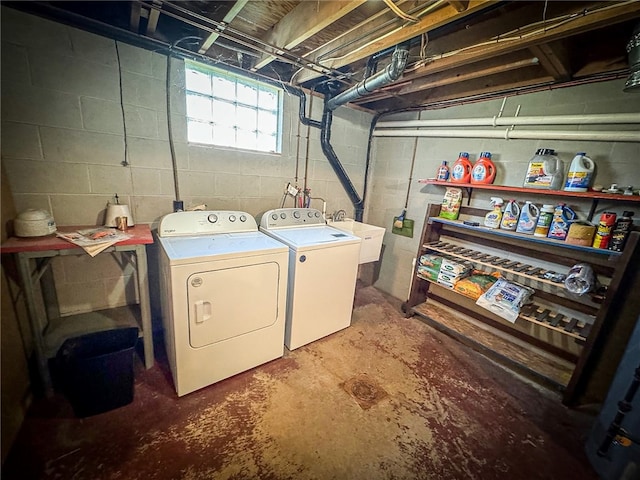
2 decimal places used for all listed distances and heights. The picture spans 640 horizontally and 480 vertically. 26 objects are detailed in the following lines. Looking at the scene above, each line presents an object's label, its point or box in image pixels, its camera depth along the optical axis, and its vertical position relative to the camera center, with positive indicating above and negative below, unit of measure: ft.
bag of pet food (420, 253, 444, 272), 8.18 -2.39
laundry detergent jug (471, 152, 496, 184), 7.25 +0.61
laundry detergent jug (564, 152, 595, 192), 5.58 +0.58
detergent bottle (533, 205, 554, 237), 6.10 -0.55
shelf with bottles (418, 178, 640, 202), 4.96 +0.13
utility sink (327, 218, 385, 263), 9.07 -1.93
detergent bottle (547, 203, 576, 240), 5.86 -0.53
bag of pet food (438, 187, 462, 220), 7.88 -0.44
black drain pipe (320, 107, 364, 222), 8.93 +0.54
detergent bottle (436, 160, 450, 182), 8.13 +0.49
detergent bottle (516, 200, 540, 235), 6.42 -0.58
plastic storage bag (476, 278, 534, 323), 6.51 -2.74
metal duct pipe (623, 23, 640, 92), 4.28 +2.48
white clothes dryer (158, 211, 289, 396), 4.81 -2.63
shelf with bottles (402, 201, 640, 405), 5.33 -2.70
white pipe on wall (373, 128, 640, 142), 5.39 +1.53
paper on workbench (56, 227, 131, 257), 4.51 -1.52
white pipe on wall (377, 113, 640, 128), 5.35 +1.87
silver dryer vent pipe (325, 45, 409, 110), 5.44 +2.47
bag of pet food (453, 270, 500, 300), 7.30 -2.70
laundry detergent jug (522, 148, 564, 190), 6.05 +0.63
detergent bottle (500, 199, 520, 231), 6.81 -0.58
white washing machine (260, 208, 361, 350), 6.34 -2.55
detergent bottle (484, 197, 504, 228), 7.06 -0.63
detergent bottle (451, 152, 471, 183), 7.61 +0.60
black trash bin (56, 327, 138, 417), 4.43 -3.87
